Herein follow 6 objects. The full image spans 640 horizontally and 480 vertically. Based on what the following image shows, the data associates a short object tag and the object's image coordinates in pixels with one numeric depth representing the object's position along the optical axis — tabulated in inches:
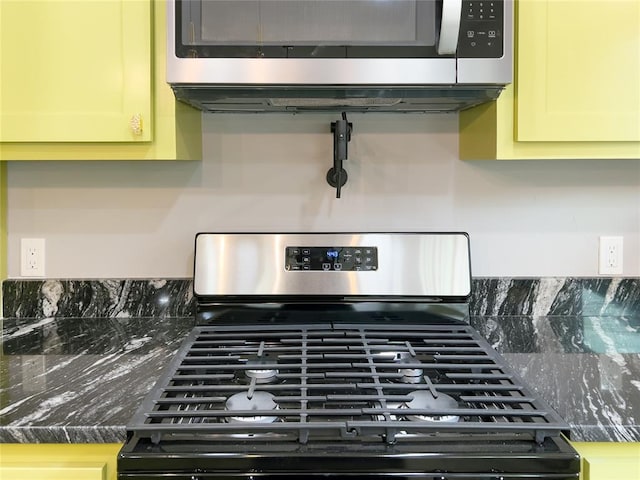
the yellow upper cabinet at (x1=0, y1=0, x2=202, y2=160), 51.4
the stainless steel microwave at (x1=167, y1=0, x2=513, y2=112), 47.7
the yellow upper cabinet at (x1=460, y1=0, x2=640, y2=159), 51.4
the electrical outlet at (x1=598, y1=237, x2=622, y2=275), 65.2
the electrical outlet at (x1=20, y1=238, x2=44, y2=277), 64.8
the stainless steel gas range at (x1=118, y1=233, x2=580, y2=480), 34.9
